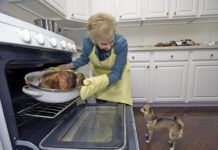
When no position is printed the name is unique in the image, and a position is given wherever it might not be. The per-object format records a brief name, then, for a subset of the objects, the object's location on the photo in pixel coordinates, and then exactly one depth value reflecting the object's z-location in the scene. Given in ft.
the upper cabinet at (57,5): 4.14
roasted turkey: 1.69
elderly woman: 2.20
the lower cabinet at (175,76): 6.54
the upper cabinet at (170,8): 6.95
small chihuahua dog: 4.01
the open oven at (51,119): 1.21
